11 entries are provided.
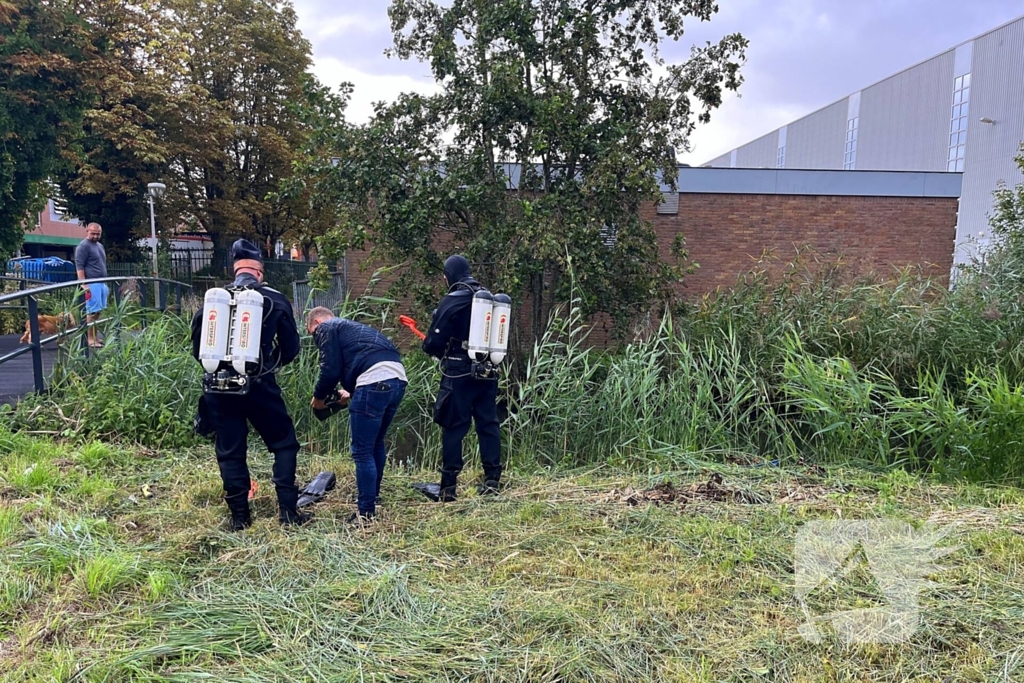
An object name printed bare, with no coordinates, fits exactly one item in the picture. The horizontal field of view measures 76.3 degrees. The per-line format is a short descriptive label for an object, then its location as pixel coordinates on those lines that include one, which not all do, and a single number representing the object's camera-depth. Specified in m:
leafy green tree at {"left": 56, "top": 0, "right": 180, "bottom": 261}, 16.42
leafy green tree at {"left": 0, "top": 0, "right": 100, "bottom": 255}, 12.28
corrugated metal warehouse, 24.88
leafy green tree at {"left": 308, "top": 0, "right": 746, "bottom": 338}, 8.44
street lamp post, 17.69
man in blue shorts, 7.42
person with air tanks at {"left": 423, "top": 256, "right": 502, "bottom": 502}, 4.41
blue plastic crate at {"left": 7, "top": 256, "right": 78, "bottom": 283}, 16.72
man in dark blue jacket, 4.07
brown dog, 6.38
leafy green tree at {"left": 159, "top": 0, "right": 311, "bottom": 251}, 21.91
